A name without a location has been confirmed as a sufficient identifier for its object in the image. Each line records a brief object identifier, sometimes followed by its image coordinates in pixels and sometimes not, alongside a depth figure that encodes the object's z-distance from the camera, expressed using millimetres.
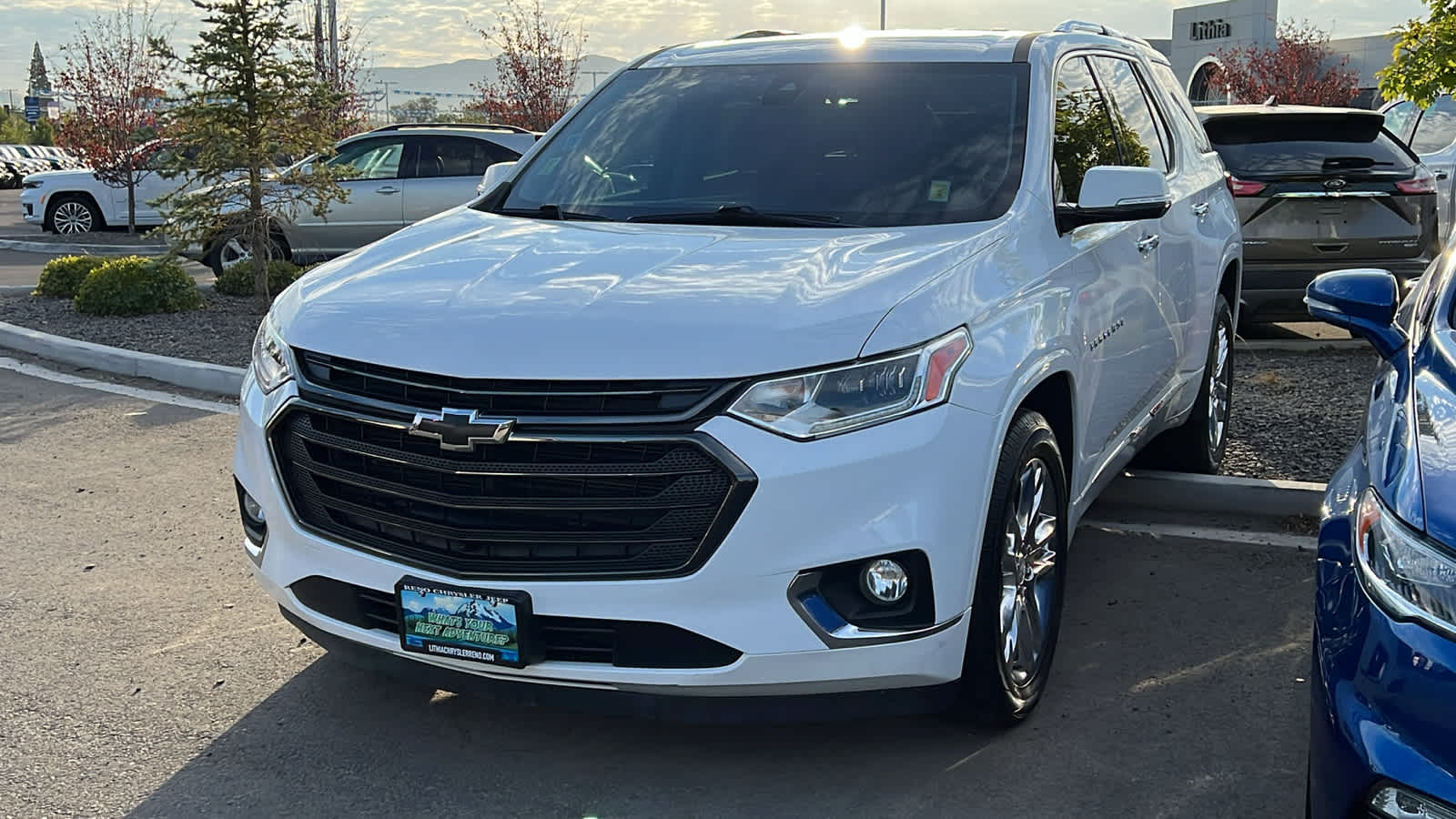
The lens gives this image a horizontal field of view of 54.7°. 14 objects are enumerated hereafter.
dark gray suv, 8820
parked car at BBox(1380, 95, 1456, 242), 11336
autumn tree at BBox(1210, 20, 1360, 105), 33562
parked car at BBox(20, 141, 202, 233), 20922
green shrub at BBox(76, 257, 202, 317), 10703
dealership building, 44688
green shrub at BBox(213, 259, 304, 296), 11922
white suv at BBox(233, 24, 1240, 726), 3131
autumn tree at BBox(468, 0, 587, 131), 24156
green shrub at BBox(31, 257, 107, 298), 11680
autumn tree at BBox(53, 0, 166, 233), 19828
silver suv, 14344
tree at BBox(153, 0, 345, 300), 10781
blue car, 2379
